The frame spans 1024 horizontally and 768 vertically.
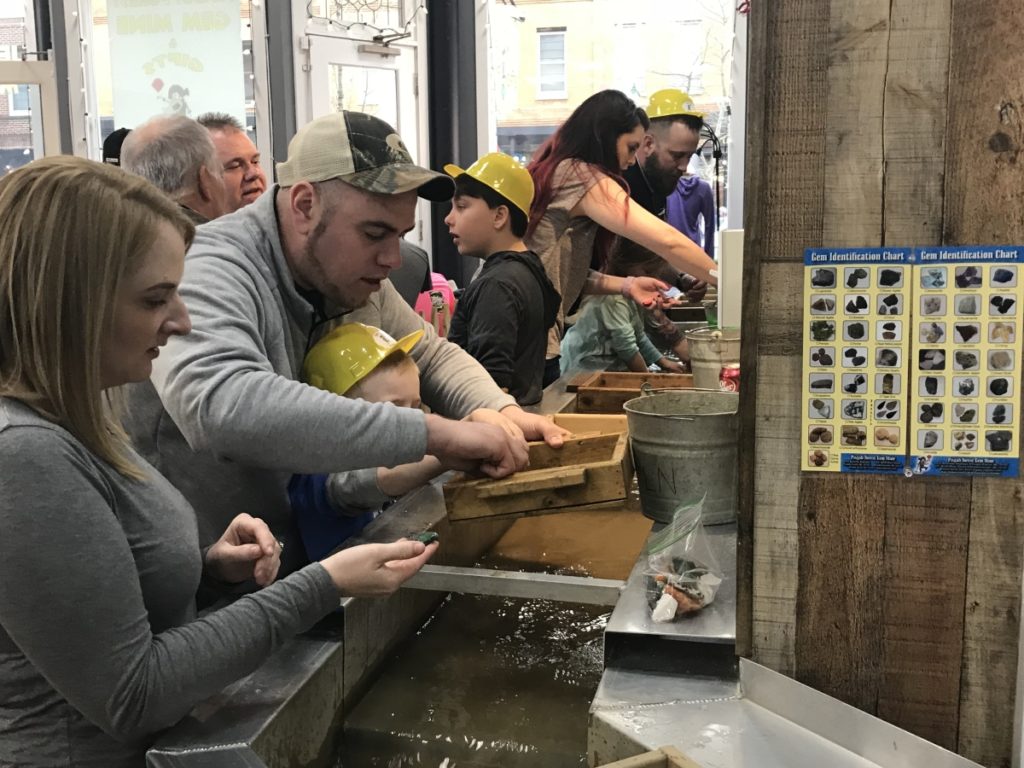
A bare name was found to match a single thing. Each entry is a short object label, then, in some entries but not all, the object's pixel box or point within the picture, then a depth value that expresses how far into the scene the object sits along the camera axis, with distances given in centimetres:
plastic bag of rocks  153
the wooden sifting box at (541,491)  180
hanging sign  585
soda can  253
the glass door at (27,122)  561
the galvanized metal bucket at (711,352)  276
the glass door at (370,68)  634
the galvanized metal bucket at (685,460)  191
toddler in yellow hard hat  194
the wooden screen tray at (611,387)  314
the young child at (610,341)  419
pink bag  503
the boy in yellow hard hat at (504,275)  289
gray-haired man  302
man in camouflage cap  163
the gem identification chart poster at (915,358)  124
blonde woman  108
